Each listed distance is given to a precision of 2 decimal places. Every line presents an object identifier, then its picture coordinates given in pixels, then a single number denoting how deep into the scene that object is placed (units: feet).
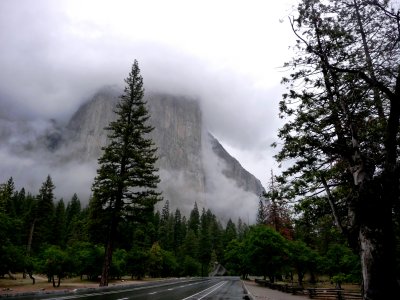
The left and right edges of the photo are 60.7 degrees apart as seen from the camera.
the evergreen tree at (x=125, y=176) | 101.40
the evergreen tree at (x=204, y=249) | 361.55
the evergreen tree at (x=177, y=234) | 376.60
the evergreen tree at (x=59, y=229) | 261.85
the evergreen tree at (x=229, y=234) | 388.27
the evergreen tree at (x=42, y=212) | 224.12
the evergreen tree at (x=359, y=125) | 24.50
